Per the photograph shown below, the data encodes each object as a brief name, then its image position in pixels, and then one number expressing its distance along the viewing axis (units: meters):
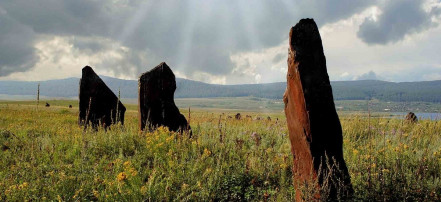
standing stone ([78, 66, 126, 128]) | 15.10
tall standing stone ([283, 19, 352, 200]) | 5.31
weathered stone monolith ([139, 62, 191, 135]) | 12.12
